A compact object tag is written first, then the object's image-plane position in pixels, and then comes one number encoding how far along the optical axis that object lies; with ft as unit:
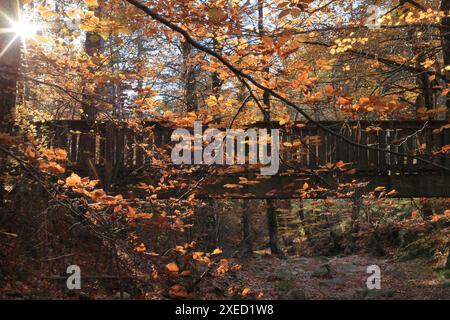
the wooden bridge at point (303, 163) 26.37
